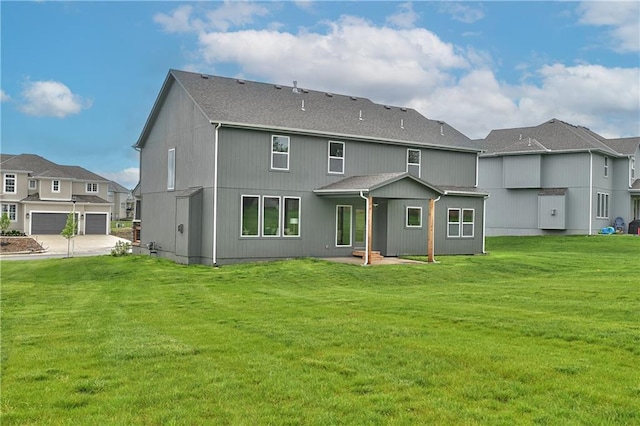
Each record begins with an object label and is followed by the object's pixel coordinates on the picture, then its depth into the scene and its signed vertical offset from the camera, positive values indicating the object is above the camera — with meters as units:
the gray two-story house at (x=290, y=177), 21.70 +1.63
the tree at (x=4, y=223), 48.35 -0.84
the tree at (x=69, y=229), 32.06 -0.83
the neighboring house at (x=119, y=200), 78.06 +1.98
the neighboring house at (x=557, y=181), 36.72 +2.65
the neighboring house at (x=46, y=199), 53.44 +1.37
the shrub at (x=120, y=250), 27.23 -1.64
